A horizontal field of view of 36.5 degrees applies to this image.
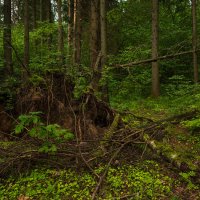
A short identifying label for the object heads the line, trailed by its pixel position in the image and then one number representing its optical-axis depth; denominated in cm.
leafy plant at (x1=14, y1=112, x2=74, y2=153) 540
